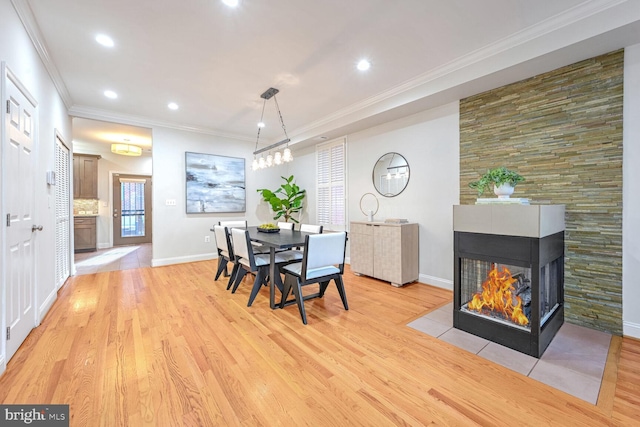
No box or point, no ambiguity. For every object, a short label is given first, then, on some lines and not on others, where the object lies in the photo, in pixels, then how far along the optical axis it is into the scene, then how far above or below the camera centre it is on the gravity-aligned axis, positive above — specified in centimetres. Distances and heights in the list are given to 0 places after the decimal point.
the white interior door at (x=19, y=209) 193 +2
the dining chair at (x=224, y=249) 355 -51
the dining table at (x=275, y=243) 275 -33
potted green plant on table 581 +25
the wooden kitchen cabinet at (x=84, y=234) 653 -53
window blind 514 +52
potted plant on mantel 223 +25
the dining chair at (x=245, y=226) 405 -24
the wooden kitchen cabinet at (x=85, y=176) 661 +90
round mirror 406 +57
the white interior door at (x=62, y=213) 359 -1
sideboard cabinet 366 -57
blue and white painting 539 +59
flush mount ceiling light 603 +142
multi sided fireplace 198 -52
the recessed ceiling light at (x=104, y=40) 249 +162
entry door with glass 750 +8
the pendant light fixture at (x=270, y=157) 355 +74
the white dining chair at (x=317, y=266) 259 -57
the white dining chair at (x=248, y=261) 298 -58
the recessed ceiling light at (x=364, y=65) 289 +161
